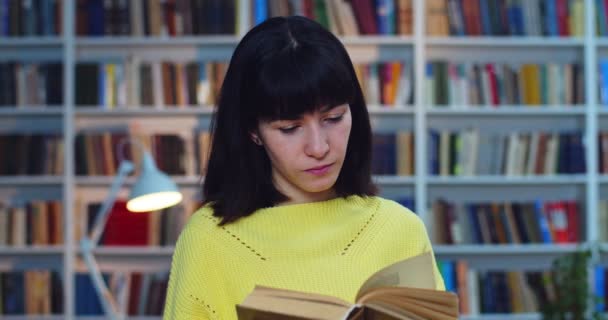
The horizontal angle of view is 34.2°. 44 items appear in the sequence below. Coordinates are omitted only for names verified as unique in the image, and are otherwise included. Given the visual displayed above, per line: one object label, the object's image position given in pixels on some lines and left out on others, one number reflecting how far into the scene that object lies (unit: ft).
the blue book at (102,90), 15.80
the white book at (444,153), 15.84
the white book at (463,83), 15.90
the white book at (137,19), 15.84
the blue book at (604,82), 15.79
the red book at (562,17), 15.97
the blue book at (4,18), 15.81
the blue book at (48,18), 15.85
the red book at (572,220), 16.07
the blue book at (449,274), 15.87
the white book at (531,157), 15.96
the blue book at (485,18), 15.98
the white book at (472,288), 15.89
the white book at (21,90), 15.84
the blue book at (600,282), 15.84
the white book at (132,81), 15.81
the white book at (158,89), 15.84
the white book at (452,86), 15.93
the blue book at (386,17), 15.94
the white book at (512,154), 15.96
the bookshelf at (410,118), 15.83
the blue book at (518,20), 15.94
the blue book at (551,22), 16.02
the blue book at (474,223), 16.08
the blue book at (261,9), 15.81
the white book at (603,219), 16.03
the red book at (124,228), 15.92
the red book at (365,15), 15.85
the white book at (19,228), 15.84
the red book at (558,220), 16.07
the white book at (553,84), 15.94
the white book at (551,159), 15.96
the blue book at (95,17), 15.81
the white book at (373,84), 15.74
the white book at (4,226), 15.81
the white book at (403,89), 15.90
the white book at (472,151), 15.90
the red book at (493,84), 15.92
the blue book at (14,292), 15.83
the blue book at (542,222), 16.03
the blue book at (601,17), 15.92
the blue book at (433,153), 15.84
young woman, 4.38
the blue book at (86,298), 15.88
